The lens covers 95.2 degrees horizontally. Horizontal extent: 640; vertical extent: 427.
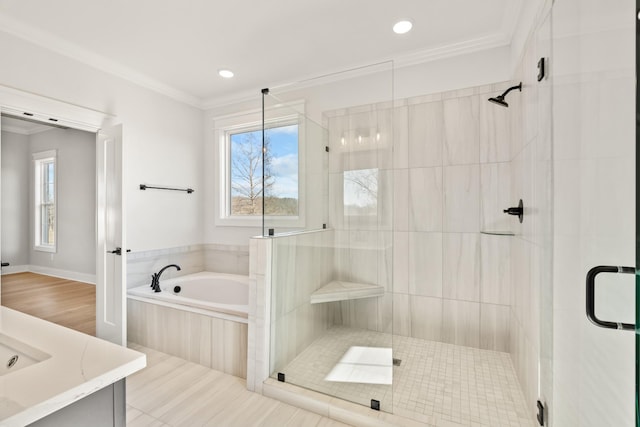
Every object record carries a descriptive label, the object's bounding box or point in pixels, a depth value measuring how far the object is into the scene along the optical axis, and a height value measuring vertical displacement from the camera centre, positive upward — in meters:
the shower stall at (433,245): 1.15 -0.21
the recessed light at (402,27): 2.10 +1.36
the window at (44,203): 4.78 +0.15
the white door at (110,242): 2.45 -0.26
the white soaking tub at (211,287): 3.05 -0.81
